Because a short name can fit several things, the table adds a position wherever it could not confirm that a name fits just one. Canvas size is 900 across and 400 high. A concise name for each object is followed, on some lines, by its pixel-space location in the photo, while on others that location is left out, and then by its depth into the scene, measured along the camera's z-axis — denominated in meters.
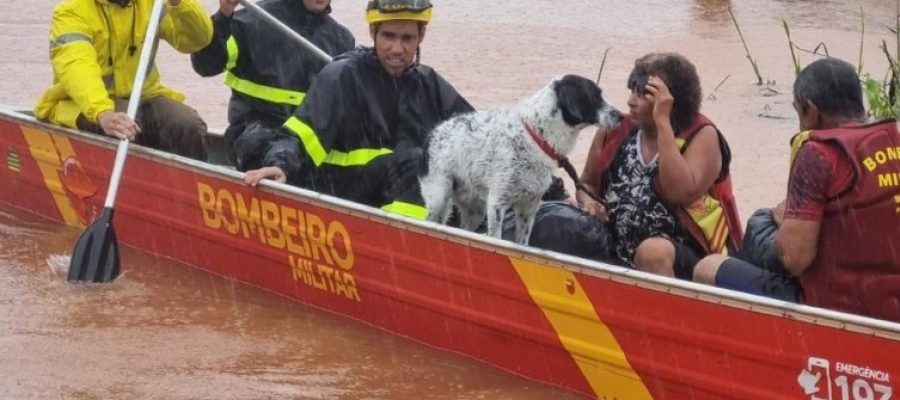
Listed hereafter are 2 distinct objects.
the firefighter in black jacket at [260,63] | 7.76
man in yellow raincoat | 7.41
